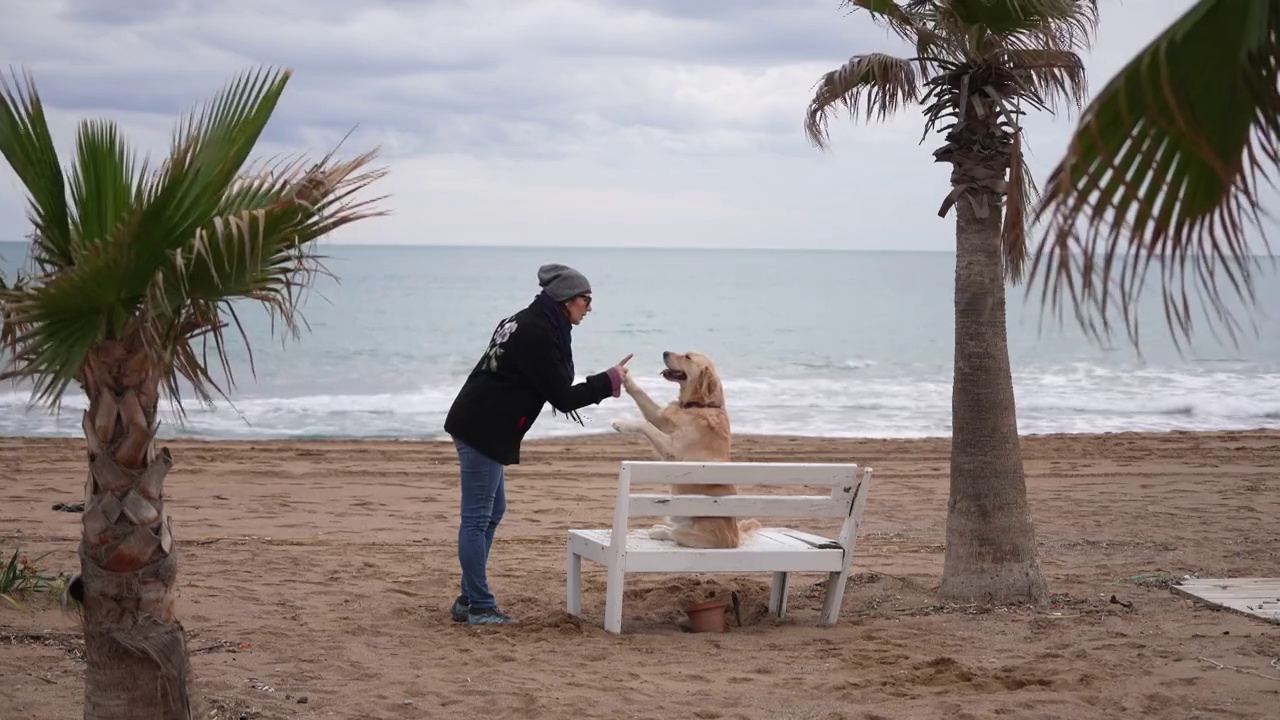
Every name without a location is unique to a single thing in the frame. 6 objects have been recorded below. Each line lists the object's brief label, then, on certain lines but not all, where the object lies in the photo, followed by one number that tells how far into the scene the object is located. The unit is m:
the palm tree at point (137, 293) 3.68
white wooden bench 6.08
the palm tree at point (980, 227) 6.55
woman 6.14
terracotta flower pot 6.45
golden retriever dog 6.71
